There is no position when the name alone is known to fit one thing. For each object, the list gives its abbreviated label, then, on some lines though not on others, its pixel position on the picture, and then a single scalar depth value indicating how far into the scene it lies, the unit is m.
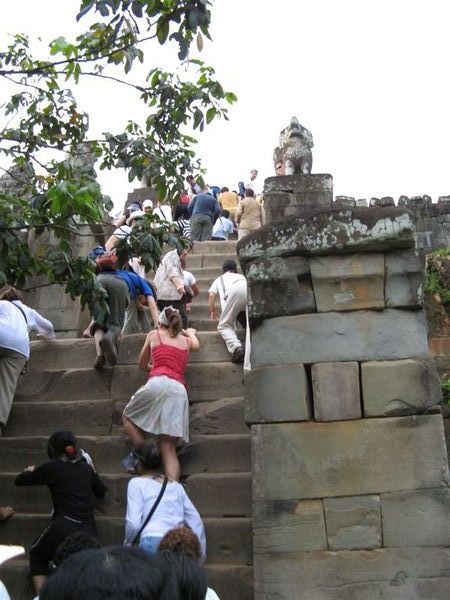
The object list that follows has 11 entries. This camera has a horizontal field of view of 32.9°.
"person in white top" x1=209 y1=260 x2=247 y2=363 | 7.40
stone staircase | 5.36
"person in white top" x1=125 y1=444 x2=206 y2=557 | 4.73
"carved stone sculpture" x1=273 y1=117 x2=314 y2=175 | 12.91
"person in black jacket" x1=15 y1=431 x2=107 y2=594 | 4.98
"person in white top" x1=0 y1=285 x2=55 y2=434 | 6.73
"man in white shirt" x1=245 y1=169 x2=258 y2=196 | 16.52
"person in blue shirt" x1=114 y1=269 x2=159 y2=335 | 8.05
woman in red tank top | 5.90
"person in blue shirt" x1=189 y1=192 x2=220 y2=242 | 12.62
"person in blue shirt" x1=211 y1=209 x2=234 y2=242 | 13.19
